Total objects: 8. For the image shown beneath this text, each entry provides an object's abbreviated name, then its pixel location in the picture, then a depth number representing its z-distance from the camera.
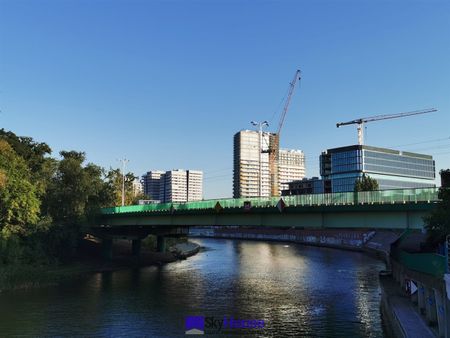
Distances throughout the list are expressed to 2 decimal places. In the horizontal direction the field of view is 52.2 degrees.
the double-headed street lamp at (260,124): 114.12
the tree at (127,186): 135.45
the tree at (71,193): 85.44
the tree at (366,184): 168.00
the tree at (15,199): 69.00
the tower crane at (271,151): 189.41
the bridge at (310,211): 48.59
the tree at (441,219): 39.22
